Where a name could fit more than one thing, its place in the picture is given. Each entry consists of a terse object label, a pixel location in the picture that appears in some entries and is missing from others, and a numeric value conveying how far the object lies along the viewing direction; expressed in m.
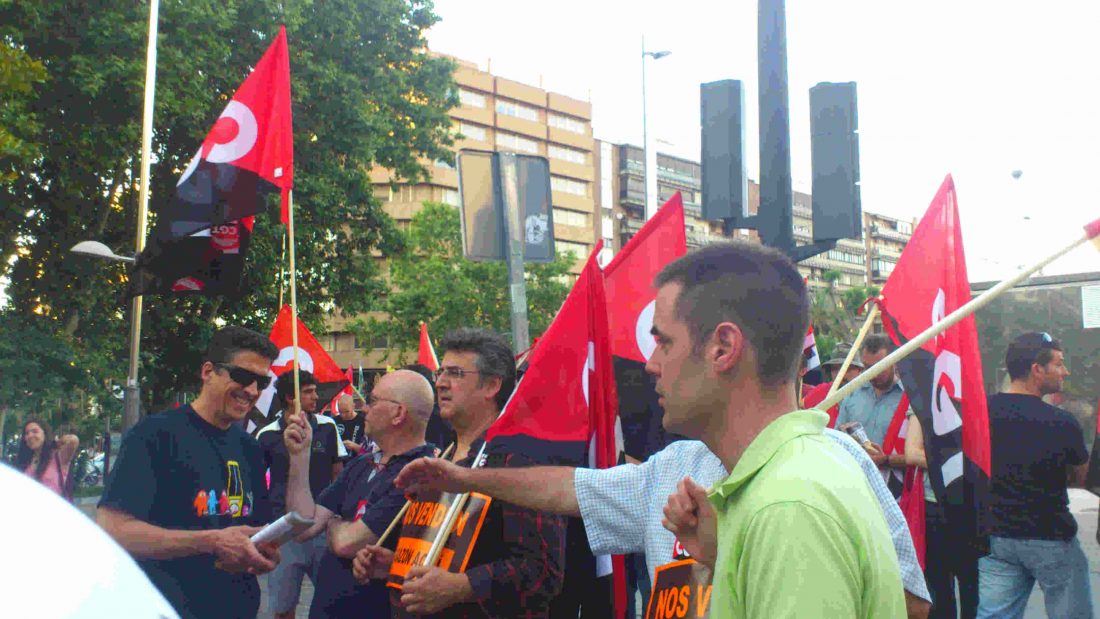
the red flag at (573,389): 4.16
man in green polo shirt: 1.52
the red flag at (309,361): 11.21
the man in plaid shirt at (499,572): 3.61
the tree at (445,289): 55.50
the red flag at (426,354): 10.47
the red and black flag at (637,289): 5.06
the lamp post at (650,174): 21.98
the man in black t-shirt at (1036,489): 5.75
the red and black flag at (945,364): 4.57
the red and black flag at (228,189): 7.26
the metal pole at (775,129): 6.04
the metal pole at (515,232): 6.62
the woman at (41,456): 10.91
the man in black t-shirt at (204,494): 3.94
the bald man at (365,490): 4.40
